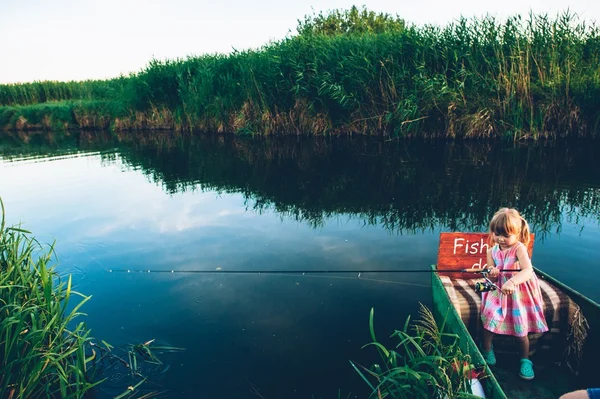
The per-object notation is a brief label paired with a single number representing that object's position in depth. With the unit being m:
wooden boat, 2.92
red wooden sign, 3.83
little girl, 3.03
